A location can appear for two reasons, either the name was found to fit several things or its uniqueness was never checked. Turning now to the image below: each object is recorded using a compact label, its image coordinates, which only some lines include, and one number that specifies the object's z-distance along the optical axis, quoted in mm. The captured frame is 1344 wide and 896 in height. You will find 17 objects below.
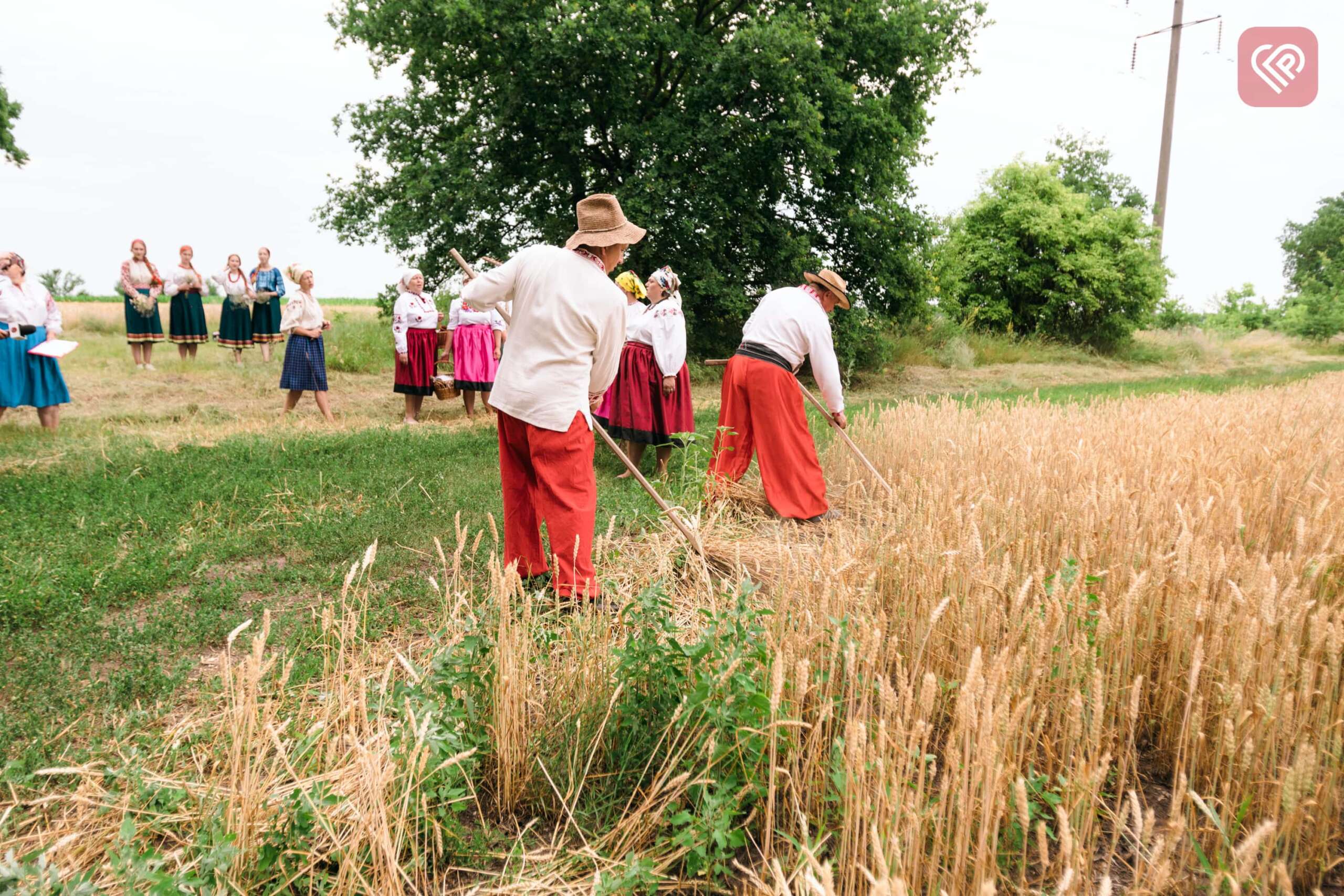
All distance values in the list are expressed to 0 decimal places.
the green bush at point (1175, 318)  28766
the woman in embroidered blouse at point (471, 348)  10719
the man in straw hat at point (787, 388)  6008
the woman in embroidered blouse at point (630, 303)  7449
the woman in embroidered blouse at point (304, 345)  10000
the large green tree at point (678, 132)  14602
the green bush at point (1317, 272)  31391
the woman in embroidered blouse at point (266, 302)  13727
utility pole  22672
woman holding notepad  8445
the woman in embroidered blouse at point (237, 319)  13930
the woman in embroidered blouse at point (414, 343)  10586
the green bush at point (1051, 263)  23266
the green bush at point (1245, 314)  38219
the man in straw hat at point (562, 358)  4000
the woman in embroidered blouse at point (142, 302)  13188
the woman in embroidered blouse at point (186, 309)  13773
